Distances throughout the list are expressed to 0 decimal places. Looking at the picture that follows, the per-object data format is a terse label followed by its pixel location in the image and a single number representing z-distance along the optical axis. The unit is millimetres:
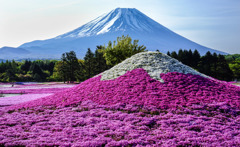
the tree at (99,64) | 62188
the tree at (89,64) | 62781
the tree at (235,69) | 78875
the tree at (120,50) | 42562
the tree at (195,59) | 83375
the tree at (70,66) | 64938
